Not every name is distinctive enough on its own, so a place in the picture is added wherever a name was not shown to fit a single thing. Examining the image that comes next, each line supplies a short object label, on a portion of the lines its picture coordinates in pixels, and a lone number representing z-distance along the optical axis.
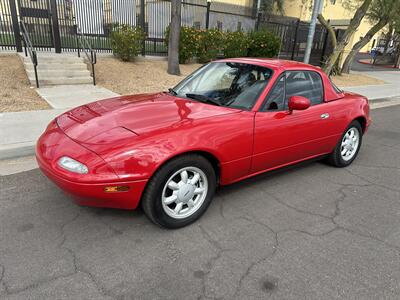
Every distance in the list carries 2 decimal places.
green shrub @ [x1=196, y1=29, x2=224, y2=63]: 12.63
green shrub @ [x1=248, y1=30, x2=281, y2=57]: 13.90
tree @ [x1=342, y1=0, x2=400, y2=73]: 13.84
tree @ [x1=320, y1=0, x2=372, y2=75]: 13.41
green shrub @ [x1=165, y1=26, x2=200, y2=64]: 12.15
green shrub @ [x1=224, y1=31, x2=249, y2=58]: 13.32
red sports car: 2.65
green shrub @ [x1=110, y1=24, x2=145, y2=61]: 10.95
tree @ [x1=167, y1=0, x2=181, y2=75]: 10.14
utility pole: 10.40
